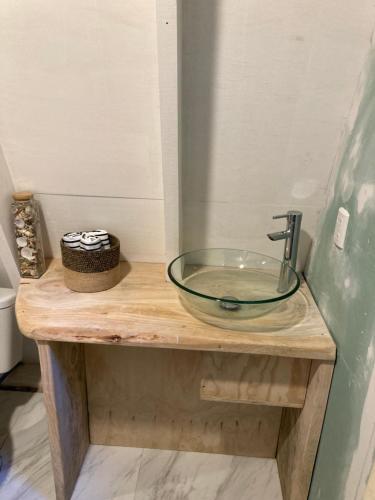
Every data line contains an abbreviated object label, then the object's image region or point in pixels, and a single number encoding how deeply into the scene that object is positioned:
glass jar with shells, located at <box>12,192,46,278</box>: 1.22
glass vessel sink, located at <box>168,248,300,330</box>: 1.12
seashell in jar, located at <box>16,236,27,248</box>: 1.26
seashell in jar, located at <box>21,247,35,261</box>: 1.28
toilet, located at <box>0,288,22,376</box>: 1.35
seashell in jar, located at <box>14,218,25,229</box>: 1.23
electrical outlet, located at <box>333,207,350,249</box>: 1.02
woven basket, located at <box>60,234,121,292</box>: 1.19
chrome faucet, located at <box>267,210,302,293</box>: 1.15
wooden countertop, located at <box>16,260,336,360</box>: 1.05
